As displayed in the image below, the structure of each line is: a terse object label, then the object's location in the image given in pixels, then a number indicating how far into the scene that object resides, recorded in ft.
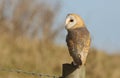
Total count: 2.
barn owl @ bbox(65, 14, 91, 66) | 38.01
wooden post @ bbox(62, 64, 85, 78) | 35.45
